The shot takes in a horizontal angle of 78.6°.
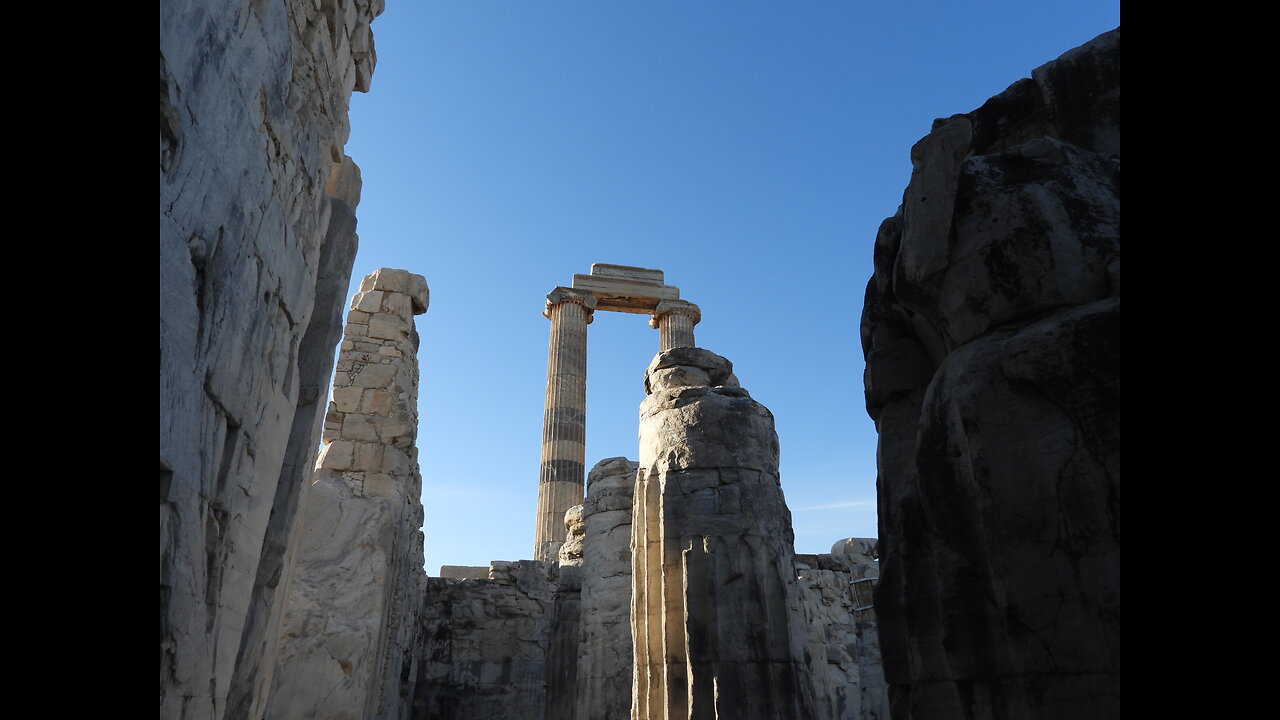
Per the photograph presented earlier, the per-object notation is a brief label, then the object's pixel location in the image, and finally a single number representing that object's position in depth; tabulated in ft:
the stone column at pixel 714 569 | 21.40
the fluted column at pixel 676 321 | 83.10
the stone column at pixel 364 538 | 22.09
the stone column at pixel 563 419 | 70.44
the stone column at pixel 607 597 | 30.48
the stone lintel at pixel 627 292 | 85.61
